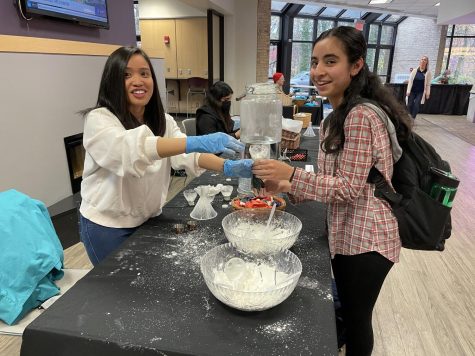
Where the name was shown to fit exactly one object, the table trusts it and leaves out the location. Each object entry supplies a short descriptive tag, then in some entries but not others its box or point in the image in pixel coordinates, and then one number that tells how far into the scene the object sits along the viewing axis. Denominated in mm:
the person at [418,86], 7738
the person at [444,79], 10539
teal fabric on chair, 1303
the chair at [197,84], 7506
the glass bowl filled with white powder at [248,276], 890
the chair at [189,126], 3512
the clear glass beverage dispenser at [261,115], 1722
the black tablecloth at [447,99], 10281
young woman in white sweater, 1263
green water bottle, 1186
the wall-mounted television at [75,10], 2525
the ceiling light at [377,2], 9028
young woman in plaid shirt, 1132
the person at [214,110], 3127
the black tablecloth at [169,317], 825
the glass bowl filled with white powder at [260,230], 1142
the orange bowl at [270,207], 1509
